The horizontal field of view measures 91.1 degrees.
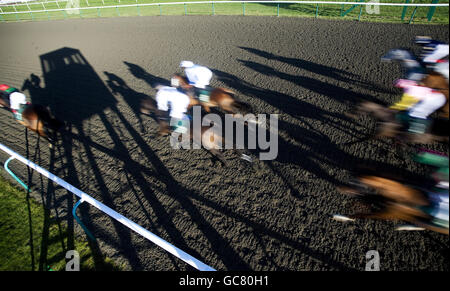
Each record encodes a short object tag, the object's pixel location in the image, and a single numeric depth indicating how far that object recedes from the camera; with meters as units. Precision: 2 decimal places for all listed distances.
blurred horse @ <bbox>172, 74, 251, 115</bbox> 5.93
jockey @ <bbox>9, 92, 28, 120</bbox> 6.68
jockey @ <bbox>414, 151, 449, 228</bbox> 3.12
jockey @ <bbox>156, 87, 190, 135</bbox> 5.32
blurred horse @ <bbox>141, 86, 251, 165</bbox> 5.37
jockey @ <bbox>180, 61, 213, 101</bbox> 5.81
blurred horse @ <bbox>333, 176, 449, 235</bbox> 3.37
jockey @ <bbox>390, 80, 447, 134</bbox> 4.39
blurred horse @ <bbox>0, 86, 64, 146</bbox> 6.18
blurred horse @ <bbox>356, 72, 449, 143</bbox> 4.41
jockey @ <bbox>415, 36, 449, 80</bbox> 4.09
